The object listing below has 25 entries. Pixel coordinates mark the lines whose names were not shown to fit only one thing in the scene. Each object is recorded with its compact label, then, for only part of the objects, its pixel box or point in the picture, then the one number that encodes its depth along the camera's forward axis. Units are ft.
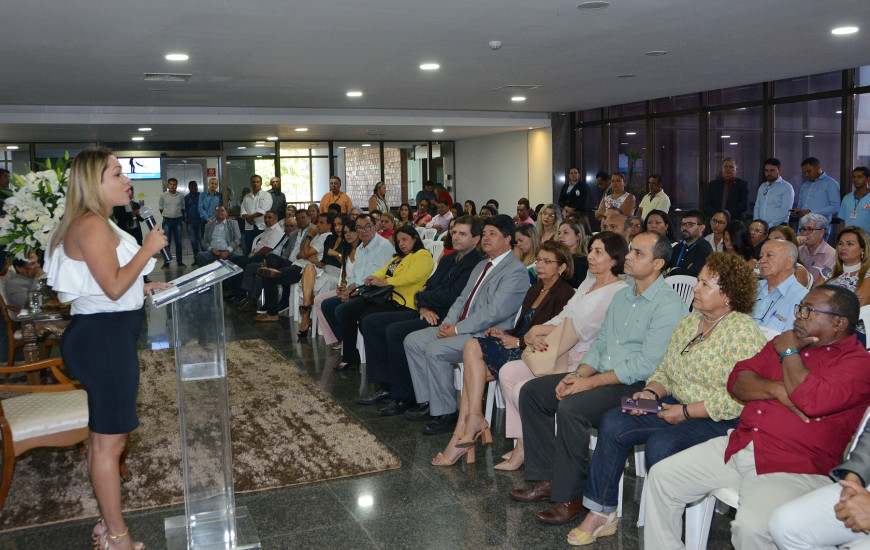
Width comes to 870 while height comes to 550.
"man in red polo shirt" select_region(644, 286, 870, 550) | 8.13
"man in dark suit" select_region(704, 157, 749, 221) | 33.37
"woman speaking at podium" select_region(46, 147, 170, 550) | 8.88
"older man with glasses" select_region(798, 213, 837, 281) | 19.47
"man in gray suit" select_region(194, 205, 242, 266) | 34.12
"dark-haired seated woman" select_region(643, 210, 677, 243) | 21.95
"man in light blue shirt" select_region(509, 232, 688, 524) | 10.93
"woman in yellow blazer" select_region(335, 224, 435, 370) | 19.10
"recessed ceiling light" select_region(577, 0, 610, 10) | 18.12
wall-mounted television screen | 55.52
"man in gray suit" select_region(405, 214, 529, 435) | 14.99
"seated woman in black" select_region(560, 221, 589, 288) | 18.12
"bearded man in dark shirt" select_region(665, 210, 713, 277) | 19.93
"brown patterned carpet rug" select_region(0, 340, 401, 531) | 12.19
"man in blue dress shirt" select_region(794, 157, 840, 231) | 29.32
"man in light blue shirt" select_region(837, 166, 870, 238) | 26.76
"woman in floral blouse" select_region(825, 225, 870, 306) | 15.37
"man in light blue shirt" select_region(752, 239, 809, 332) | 12.82
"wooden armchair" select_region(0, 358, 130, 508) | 11.43
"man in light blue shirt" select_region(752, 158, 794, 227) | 30.01
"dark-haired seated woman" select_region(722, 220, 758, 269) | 18.47
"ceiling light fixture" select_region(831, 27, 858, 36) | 22.11
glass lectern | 9.56
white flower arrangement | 14.02
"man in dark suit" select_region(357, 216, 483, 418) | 16.70
